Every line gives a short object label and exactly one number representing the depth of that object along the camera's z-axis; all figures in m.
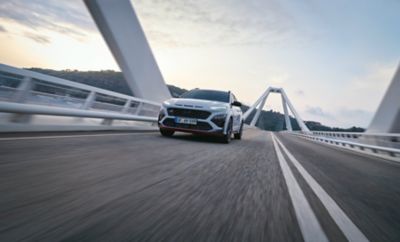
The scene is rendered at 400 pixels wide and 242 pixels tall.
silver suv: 9.58
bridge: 2.05
